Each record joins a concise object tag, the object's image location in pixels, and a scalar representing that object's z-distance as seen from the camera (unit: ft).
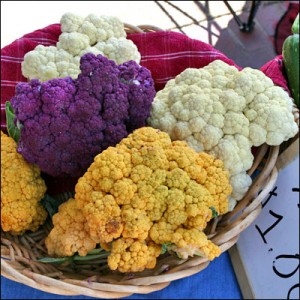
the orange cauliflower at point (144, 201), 2.30
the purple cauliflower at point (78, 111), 2.52
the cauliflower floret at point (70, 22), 3.08
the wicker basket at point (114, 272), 2.39
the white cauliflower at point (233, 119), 2.60
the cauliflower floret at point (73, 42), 2.99
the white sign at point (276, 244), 2.61
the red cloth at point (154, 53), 3.19
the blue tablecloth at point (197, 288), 3.05
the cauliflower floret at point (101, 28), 3.08
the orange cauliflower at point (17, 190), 2.64
